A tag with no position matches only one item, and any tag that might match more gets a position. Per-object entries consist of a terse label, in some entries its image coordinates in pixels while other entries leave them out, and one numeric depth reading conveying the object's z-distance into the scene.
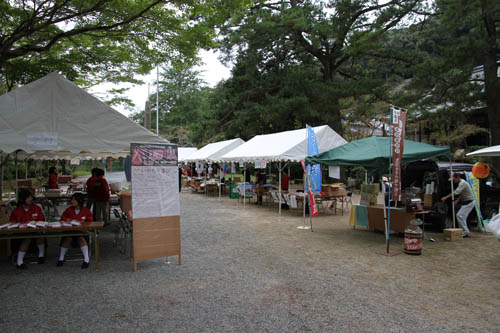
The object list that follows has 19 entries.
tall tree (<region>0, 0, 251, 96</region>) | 6.67
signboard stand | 5.36
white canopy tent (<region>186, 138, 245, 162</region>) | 17.19
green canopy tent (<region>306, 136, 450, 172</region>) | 7.29
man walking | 8.15
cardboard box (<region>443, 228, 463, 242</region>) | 7.80
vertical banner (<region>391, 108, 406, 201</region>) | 6.54
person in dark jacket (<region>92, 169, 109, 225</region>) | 8.24
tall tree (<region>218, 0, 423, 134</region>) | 14.69
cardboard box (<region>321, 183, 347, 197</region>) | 11.49
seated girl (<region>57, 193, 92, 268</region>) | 5.66
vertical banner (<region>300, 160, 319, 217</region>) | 8.81
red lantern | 7.80
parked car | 8.70
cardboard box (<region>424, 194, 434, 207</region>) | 9.01
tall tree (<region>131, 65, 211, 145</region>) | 42.16
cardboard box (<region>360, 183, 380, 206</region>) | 8.82
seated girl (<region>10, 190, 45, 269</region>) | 5.74
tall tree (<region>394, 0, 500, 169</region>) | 10.96
